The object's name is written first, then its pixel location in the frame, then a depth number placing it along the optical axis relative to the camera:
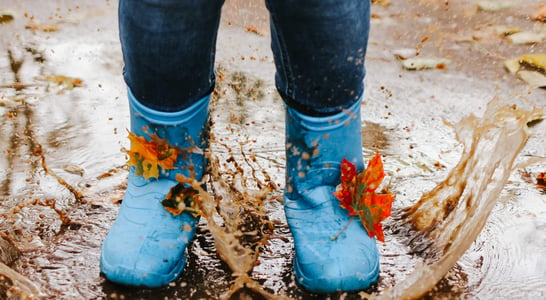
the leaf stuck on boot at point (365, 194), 1.21
